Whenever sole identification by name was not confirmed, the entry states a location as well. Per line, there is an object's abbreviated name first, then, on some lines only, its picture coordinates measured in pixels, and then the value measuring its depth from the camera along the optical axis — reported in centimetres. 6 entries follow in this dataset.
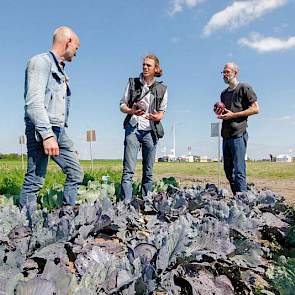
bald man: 225
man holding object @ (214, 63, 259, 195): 357
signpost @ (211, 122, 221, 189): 497
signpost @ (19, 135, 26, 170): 1270
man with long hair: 325
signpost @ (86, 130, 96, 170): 881
